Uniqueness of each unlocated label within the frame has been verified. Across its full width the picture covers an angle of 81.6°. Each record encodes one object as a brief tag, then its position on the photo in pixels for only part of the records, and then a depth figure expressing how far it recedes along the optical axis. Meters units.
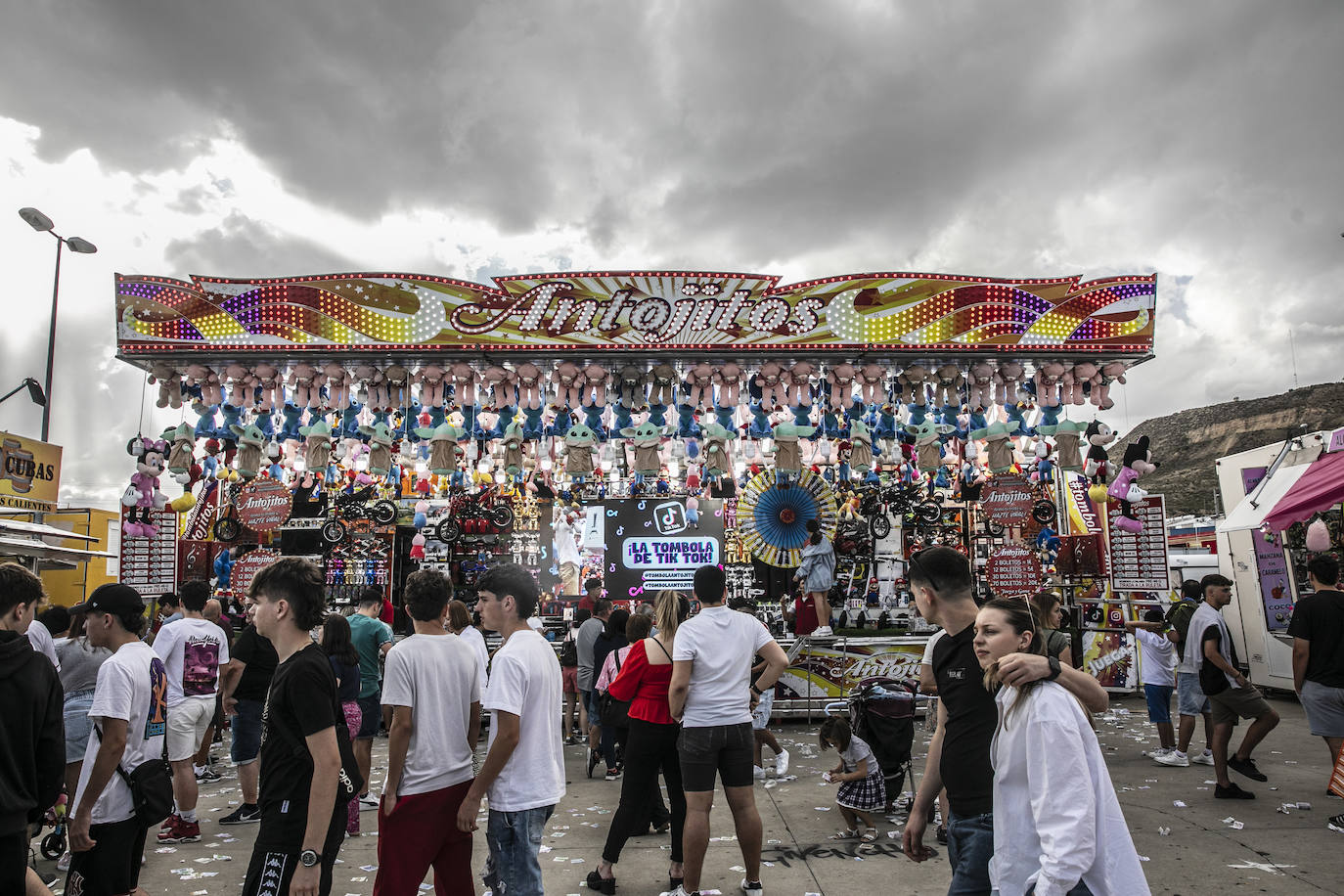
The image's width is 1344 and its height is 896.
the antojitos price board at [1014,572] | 12.06
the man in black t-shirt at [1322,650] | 5.68
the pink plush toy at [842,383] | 8.62
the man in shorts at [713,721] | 4.11
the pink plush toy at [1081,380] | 8.58
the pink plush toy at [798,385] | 8.58
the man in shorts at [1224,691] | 6.32
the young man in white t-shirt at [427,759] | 3.20
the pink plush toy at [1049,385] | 8.68
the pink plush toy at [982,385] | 8.65
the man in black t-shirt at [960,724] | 2.74
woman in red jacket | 4.49
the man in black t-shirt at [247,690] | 6.21
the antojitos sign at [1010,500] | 11.09
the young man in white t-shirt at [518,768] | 3.14
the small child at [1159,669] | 7.72
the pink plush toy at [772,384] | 8.58
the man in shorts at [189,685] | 5.32
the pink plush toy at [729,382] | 8.45
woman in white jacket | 2.00
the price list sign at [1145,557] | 12.17
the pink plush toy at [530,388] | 8.68
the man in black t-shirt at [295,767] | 2.65
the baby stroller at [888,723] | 5.84
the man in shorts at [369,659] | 6.38
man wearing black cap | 3.39
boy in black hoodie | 2.72
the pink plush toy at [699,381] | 8.48
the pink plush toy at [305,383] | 8.56
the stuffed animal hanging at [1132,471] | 8.61
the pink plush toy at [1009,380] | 8.74
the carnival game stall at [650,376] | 8.17
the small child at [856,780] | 5.54
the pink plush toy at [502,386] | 8.59
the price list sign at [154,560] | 10.91
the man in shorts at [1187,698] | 7.23
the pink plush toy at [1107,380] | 8.62
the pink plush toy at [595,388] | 8.67
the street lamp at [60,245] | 12.67
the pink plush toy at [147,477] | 9.17
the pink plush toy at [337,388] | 8.61
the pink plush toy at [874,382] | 8.62
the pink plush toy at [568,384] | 8.55
